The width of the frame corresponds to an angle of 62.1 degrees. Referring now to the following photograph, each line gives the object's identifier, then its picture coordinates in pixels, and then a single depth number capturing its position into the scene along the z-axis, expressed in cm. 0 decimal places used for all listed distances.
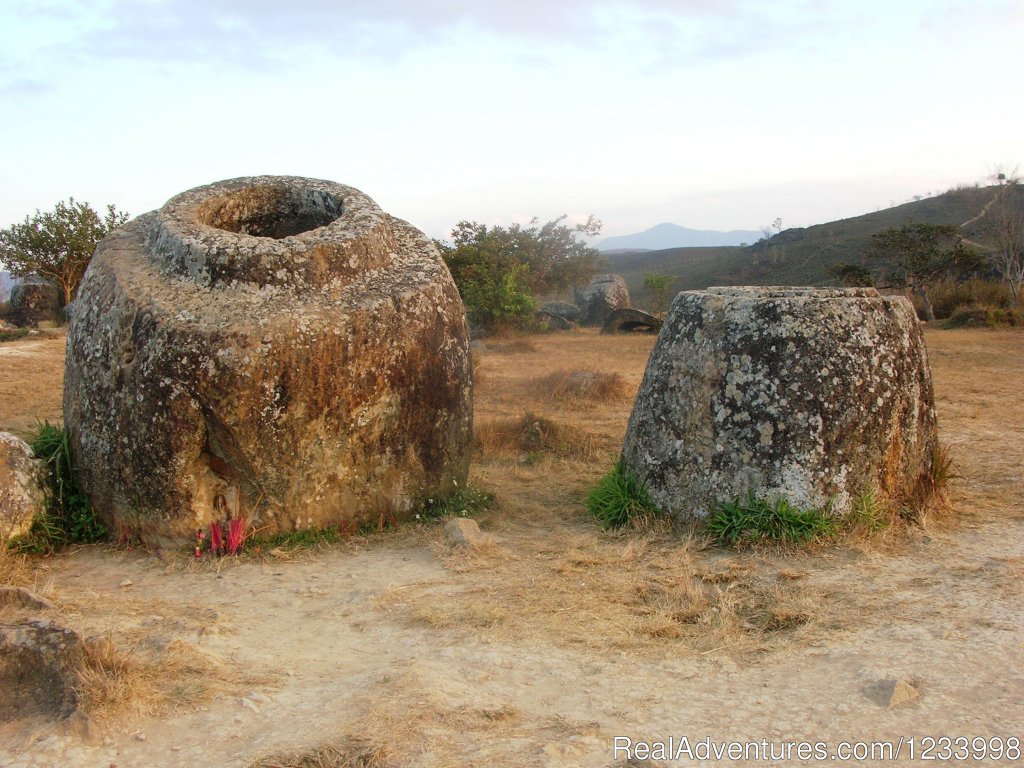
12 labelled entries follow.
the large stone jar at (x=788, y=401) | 537
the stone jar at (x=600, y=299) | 2703
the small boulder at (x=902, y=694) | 329
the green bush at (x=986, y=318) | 1872
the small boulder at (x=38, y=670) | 321
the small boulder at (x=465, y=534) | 552
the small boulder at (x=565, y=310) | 2820
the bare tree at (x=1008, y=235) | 2450
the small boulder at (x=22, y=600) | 416
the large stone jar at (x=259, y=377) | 524
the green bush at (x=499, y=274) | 2147
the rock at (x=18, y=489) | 535
